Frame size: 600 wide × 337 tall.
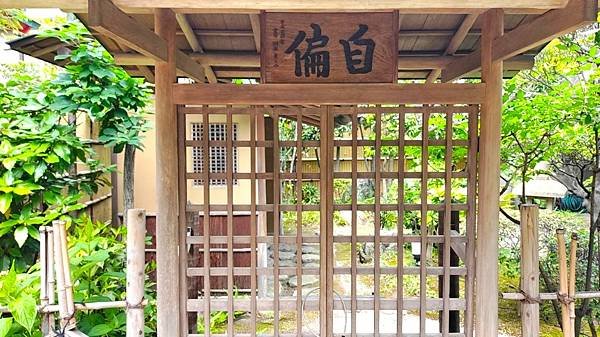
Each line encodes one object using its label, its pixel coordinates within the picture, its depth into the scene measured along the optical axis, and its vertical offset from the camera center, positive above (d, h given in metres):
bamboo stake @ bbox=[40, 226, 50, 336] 2.30 -0.62
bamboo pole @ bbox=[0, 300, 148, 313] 2.32 -0.86
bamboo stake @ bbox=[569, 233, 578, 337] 2.24 -0.71
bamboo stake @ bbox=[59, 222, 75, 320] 2.19 -0.65
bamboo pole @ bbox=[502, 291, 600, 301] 2.32 -0.82
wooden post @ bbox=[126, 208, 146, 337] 2.30 -0.68
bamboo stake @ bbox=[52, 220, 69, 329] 2.19 -0.69
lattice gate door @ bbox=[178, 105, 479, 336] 2.86 -0.47
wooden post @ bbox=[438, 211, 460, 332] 3.55 -1.20
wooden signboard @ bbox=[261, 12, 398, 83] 2.77 +0.74
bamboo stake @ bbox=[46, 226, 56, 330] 2.27 -0.65
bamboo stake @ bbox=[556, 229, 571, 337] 2.25 -0.72
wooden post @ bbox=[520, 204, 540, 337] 2.33 -0.66
